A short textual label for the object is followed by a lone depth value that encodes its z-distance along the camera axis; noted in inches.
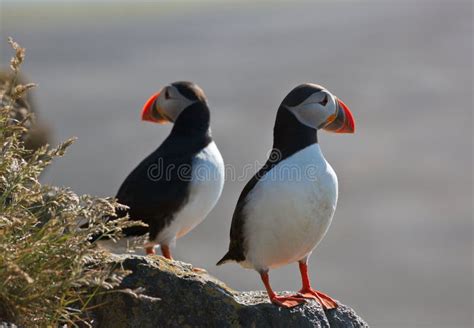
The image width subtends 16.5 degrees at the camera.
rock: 406.9
